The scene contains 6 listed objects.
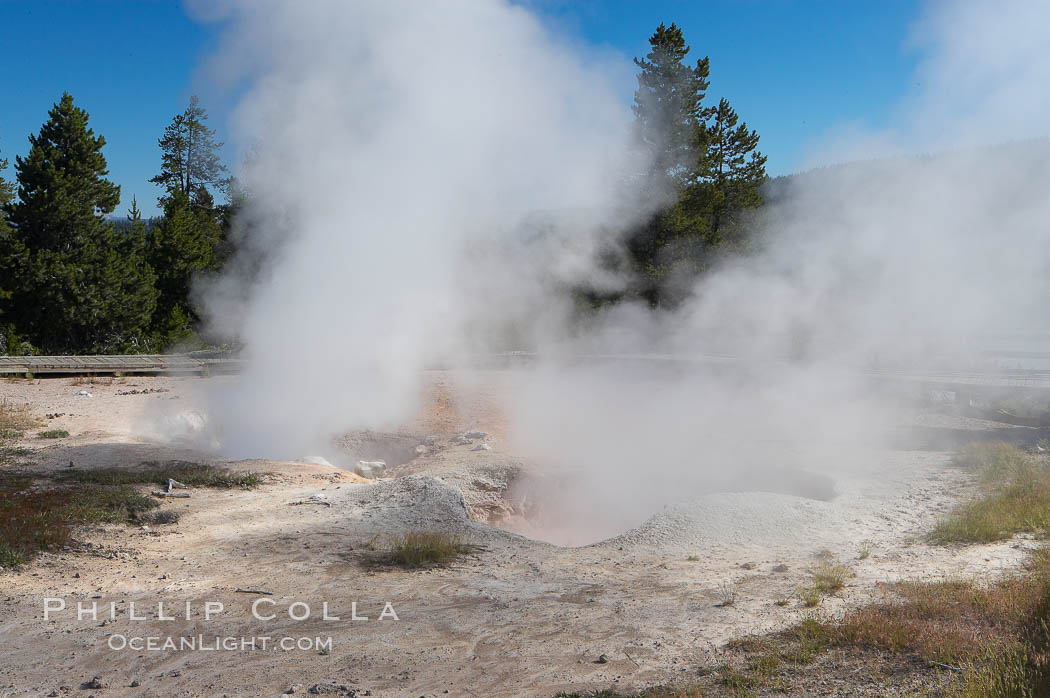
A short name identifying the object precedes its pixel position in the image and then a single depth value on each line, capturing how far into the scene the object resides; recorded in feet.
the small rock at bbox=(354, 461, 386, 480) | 33.27
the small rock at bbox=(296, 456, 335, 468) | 33.03
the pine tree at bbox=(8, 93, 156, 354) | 75.56
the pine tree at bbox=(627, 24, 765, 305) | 77.10
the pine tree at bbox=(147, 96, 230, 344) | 88.22
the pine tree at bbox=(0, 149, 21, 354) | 74.18
